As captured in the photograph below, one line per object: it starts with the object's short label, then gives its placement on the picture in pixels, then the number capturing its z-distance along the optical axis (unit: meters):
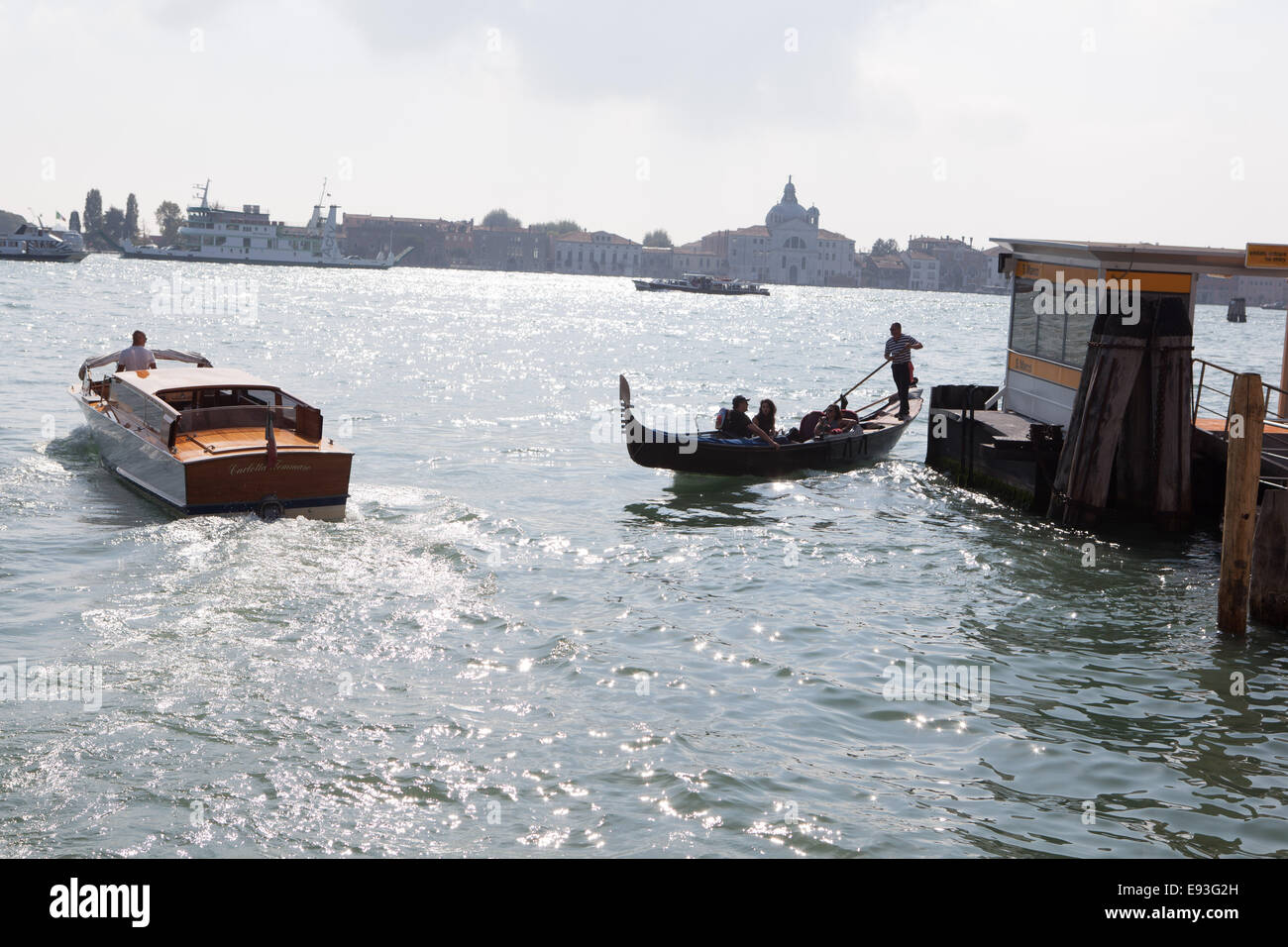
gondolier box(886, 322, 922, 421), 22.77
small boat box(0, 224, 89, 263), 119.88
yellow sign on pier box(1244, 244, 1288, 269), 13.91
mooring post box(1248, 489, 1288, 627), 10.32
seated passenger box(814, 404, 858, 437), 19.41
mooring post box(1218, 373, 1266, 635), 10.20
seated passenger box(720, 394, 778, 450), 17.94
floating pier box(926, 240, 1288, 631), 13.66
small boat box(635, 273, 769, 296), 152.50
